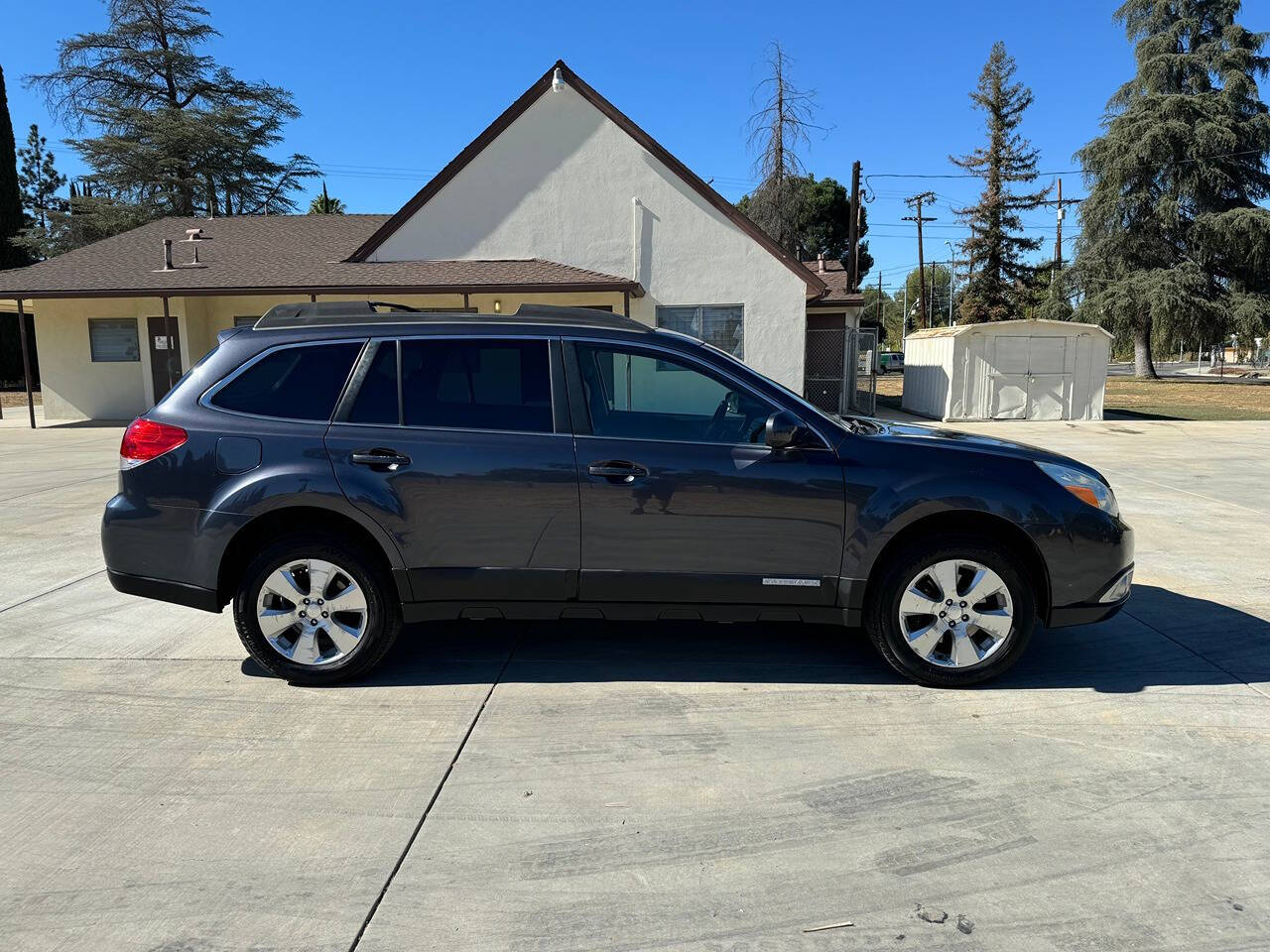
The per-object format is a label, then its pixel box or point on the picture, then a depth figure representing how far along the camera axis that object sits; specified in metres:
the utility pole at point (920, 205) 52.80
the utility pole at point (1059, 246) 54.09
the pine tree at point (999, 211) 53.19
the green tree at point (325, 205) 50.09
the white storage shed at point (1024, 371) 20.33
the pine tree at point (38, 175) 45.94
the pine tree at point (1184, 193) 36.50
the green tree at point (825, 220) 52.97
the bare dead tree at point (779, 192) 31.92
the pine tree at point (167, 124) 34.72
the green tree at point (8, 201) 33.03
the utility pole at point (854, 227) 26.66
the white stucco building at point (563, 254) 17.52
